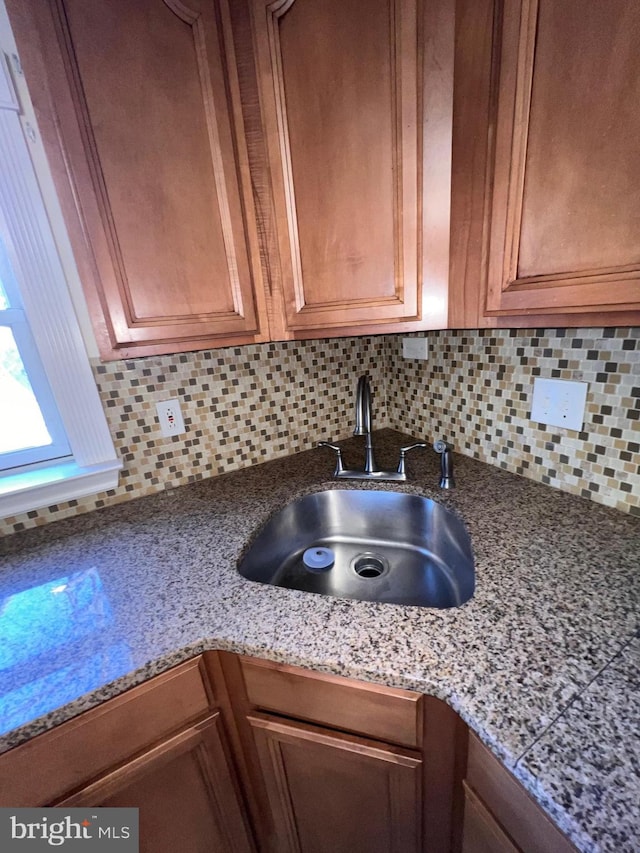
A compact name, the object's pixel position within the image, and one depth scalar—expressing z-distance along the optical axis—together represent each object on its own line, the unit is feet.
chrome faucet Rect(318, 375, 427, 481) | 3.63
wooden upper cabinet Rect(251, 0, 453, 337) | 2.31
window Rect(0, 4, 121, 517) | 2.72
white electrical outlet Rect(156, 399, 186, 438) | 3.68
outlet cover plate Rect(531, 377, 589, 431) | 2.90
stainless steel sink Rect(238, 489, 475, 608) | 3.14
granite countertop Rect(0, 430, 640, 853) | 1.47
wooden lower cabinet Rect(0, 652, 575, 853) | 1.88
